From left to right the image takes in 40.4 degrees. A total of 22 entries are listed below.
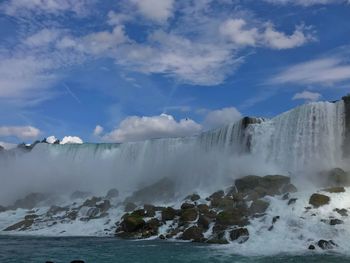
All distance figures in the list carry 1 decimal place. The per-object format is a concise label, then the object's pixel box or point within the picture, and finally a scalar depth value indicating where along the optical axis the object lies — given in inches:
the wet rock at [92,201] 1809.5
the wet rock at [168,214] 1338.6
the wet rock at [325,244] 949.8
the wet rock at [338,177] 1303.5
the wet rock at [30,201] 2136.0
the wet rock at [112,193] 1935.3
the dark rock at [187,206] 1366.9
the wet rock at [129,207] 1658.5
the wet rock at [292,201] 1205.7
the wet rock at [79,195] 2108.4
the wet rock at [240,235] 1069.8
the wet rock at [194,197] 1512.1
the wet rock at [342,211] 1087.2
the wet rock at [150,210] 1403.8
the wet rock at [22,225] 1631.4
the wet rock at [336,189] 1218.0
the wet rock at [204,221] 1206.9
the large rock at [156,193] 1820.9
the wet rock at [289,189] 1325.7
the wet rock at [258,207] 1215.9
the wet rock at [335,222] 1042.6
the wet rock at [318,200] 1151.0
